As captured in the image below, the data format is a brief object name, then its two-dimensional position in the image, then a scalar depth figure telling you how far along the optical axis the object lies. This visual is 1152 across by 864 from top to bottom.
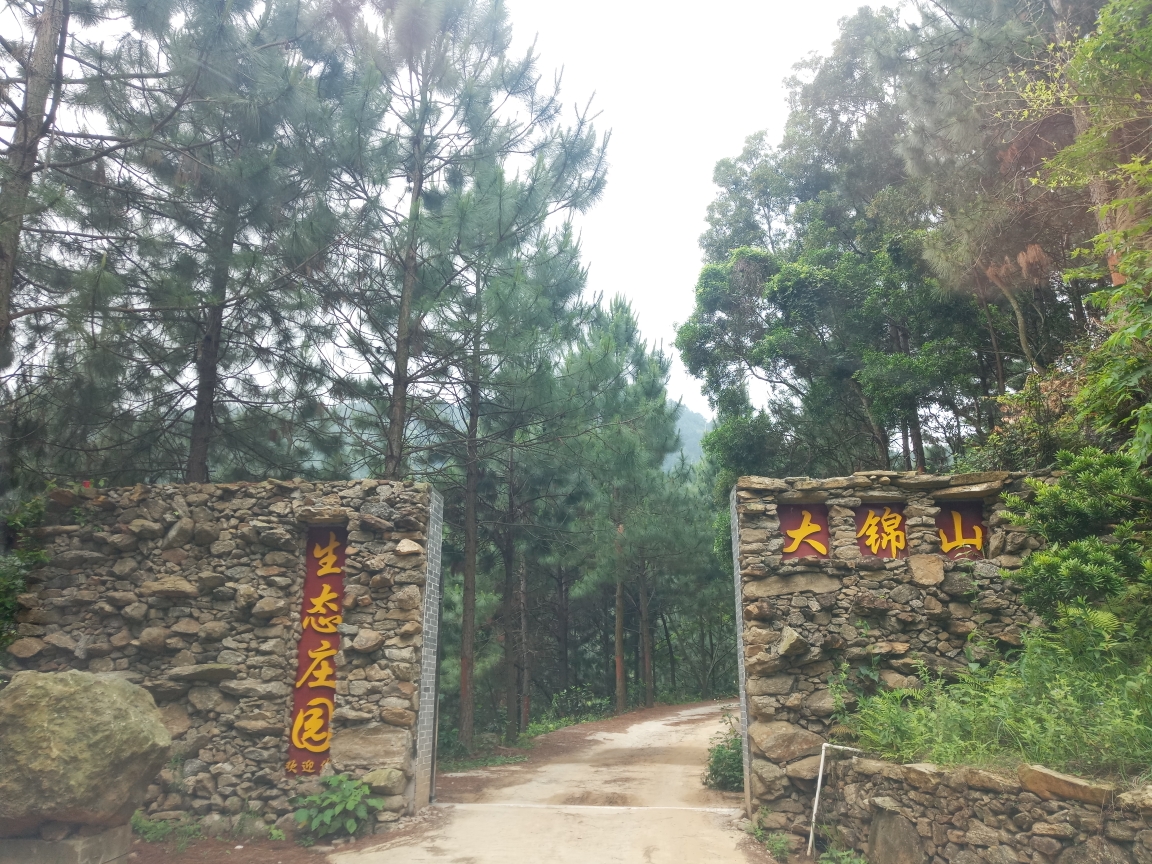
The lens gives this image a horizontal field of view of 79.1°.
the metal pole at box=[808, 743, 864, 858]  5.06
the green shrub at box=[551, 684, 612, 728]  16.36
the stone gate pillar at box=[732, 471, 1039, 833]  5.51
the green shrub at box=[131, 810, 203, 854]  5.38
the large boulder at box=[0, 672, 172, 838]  4.10
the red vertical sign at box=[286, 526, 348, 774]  5.73
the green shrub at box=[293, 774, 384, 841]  5.41
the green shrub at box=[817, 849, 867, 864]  4.60
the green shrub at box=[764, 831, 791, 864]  5.01
